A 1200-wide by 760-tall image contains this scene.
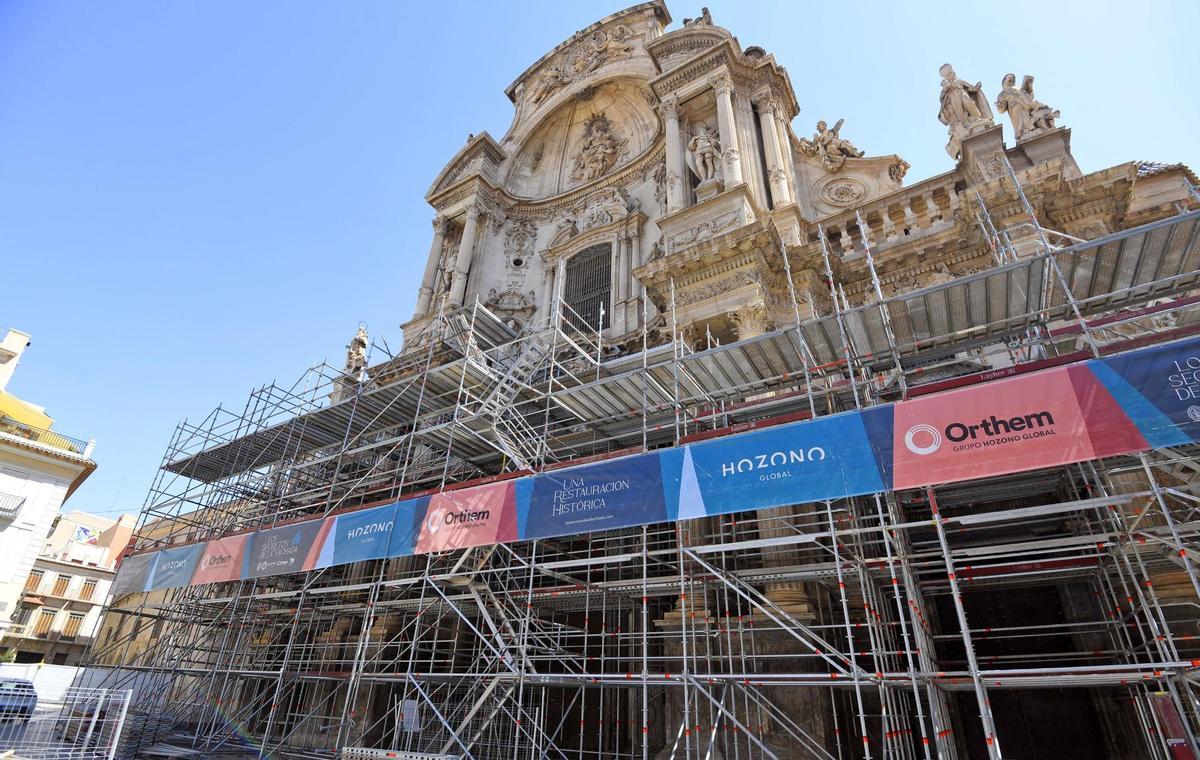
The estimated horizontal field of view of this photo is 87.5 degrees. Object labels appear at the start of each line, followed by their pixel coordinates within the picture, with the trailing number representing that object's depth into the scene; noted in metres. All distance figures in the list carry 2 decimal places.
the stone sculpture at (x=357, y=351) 24.49
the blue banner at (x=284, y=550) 13.66
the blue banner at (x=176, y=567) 15.94
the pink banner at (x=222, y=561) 14.93
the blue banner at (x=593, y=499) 9.85
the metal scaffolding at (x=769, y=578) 8.01
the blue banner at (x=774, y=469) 8.28
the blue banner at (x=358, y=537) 12.48
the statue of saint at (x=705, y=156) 17.84
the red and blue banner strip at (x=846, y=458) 7.00
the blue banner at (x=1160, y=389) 6.73
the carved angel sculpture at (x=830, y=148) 18.94
